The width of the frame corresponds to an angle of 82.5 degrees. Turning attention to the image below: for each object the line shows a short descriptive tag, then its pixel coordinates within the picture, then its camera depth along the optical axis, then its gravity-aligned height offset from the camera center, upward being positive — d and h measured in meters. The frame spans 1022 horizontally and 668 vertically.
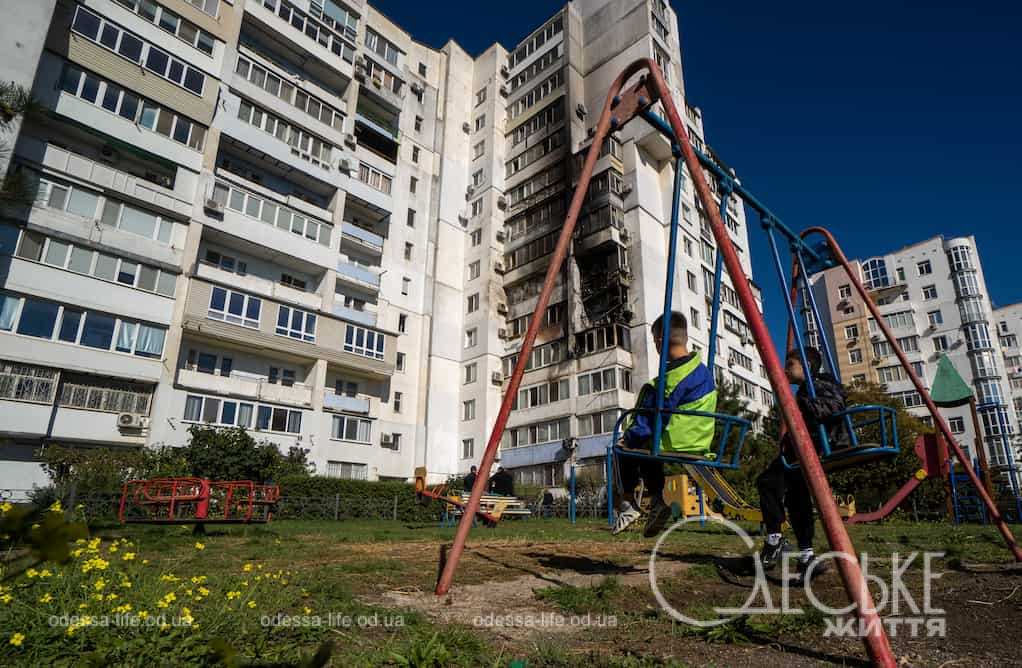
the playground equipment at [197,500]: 11.75 -0.26
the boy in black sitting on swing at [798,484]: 6.68 +0.14
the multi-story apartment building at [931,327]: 68.19 +21.21
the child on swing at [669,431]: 6.22 +0.67
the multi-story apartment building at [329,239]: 28.72 +15.98
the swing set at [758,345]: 3.63 +1.48
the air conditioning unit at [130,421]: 28.09 +3.09
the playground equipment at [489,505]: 19.37 -0.47
